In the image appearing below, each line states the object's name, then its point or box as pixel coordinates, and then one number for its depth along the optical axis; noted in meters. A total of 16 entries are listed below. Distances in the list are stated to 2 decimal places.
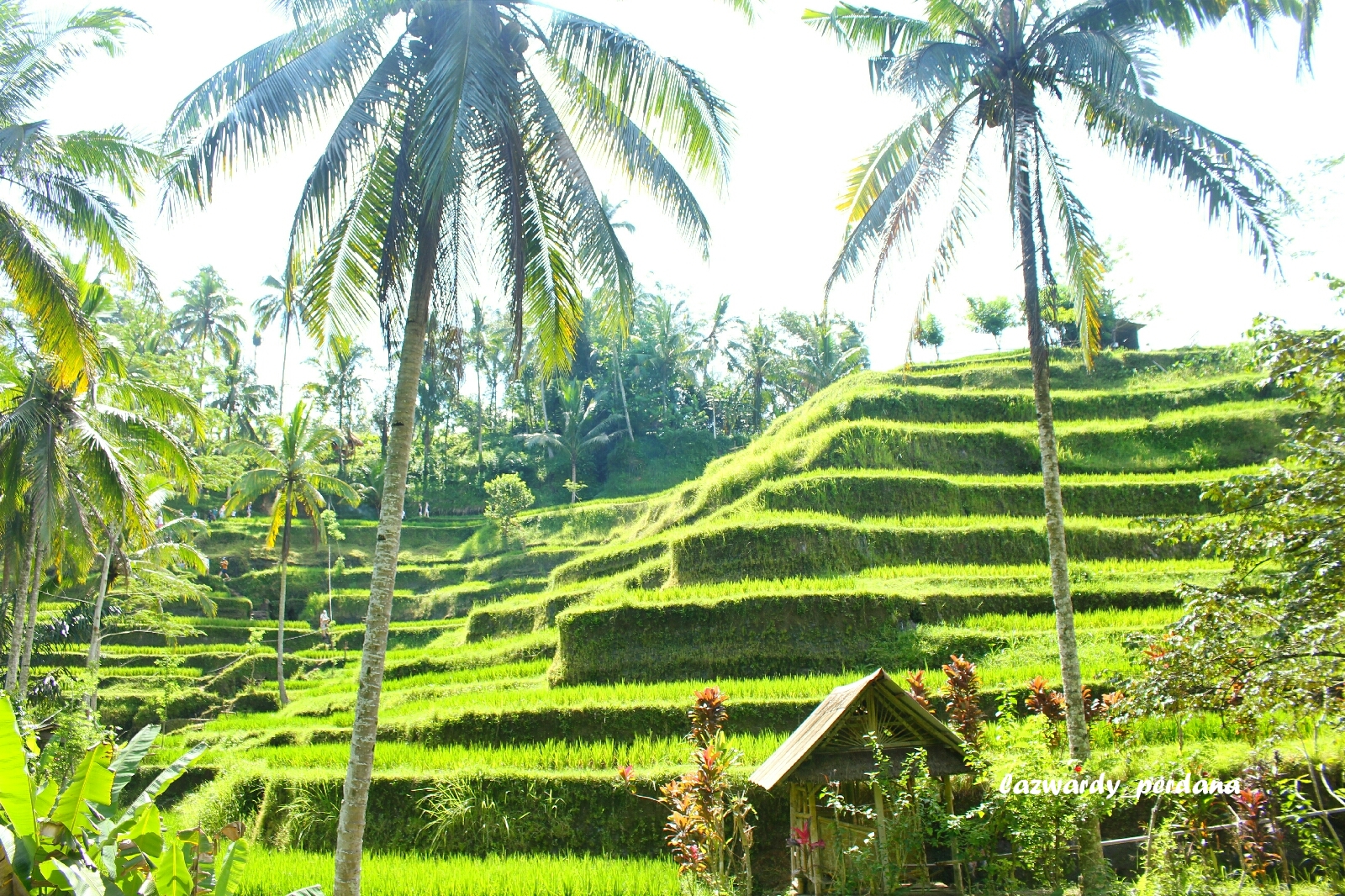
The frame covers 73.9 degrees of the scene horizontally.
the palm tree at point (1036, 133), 9.28
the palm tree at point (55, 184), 10.97
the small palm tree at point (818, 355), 42.44
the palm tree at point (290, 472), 26.23
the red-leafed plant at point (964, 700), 10.75
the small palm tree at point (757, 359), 51.06
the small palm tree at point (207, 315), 48.72
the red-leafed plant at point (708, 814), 8.81
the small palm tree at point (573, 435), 48.72
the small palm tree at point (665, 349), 55.09
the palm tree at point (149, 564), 18.78
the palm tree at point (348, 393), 46.94
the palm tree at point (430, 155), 7.83
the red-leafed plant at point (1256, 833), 7.99
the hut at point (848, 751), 8.70
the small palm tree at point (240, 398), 49.75
